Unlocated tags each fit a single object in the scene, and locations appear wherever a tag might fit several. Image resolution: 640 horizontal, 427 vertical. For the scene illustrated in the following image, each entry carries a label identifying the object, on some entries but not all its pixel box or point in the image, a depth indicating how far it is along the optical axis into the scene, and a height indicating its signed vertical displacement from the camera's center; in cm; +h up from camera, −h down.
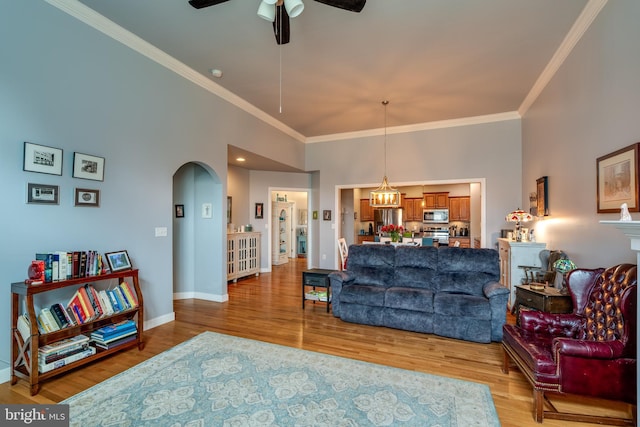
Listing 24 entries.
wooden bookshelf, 219 -103
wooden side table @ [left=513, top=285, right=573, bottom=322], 265 -81
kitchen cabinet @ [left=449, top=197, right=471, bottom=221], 893 +26
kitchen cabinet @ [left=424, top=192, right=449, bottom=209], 923 +53
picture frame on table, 288 -46
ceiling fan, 212 +162
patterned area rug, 191 -136
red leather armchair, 180 -94
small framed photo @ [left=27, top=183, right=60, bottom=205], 245 +20
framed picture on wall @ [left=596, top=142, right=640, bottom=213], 213 +30
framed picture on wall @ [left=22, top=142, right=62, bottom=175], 243 +52
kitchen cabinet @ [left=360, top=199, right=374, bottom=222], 1012 +16
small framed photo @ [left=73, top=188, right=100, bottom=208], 279 +19
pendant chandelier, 540 +39
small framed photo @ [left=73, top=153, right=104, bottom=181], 277 +51
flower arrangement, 575 -32
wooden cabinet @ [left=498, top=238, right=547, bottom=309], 401 -61
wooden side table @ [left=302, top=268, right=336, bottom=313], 418 -97
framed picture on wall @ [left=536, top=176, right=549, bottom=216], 393 +28
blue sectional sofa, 317 -94
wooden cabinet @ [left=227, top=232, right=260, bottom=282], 600 -86
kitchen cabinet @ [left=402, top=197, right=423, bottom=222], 962 +25
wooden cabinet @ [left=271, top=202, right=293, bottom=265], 846 -49
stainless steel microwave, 920 +1
